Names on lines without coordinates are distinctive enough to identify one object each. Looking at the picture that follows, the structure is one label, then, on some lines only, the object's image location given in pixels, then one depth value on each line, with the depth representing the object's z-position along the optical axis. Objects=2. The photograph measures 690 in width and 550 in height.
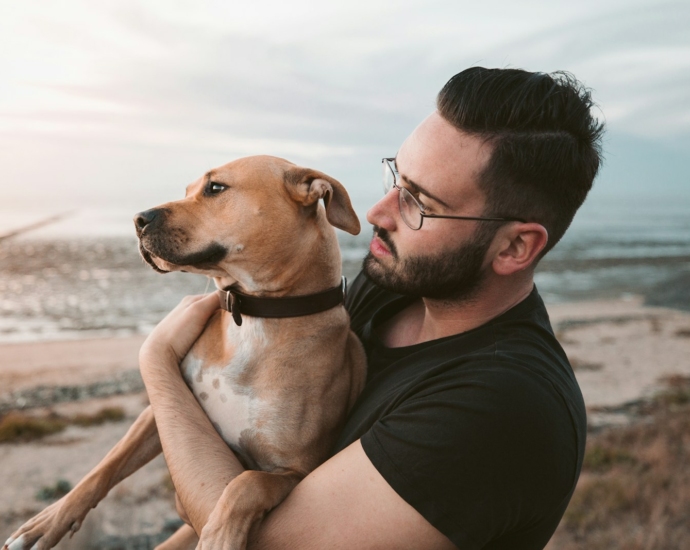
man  0.54
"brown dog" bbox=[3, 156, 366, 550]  0.73
